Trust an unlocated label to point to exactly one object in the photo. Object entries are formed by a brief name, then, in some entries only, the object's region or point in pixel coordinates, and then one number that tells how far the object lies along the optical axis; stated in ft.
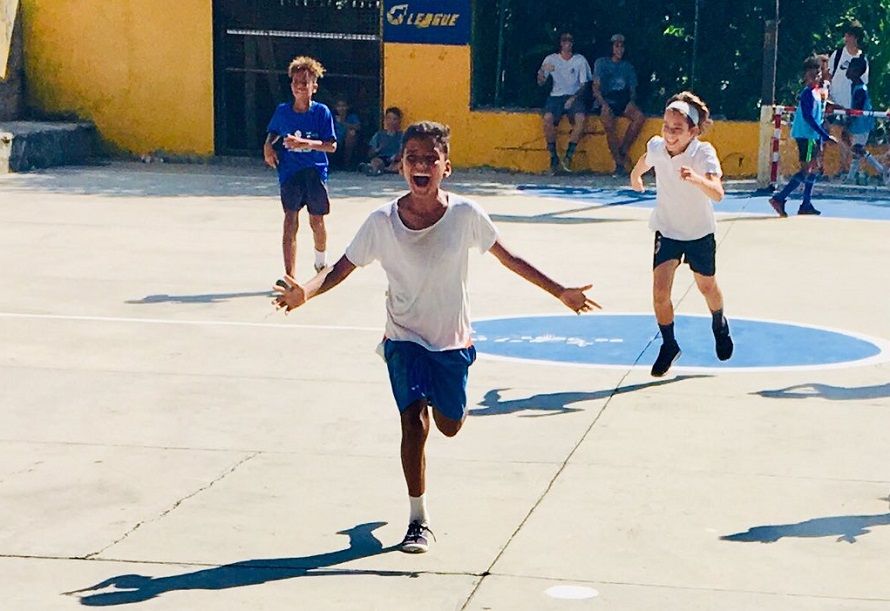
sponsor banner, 78.43
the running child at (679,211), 32.65
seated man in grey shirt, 75.95
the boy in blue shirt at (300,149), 43.09
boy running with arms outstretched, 22.48
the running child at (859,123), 71.67
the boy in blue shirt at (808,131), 62.75
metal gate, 78.89
